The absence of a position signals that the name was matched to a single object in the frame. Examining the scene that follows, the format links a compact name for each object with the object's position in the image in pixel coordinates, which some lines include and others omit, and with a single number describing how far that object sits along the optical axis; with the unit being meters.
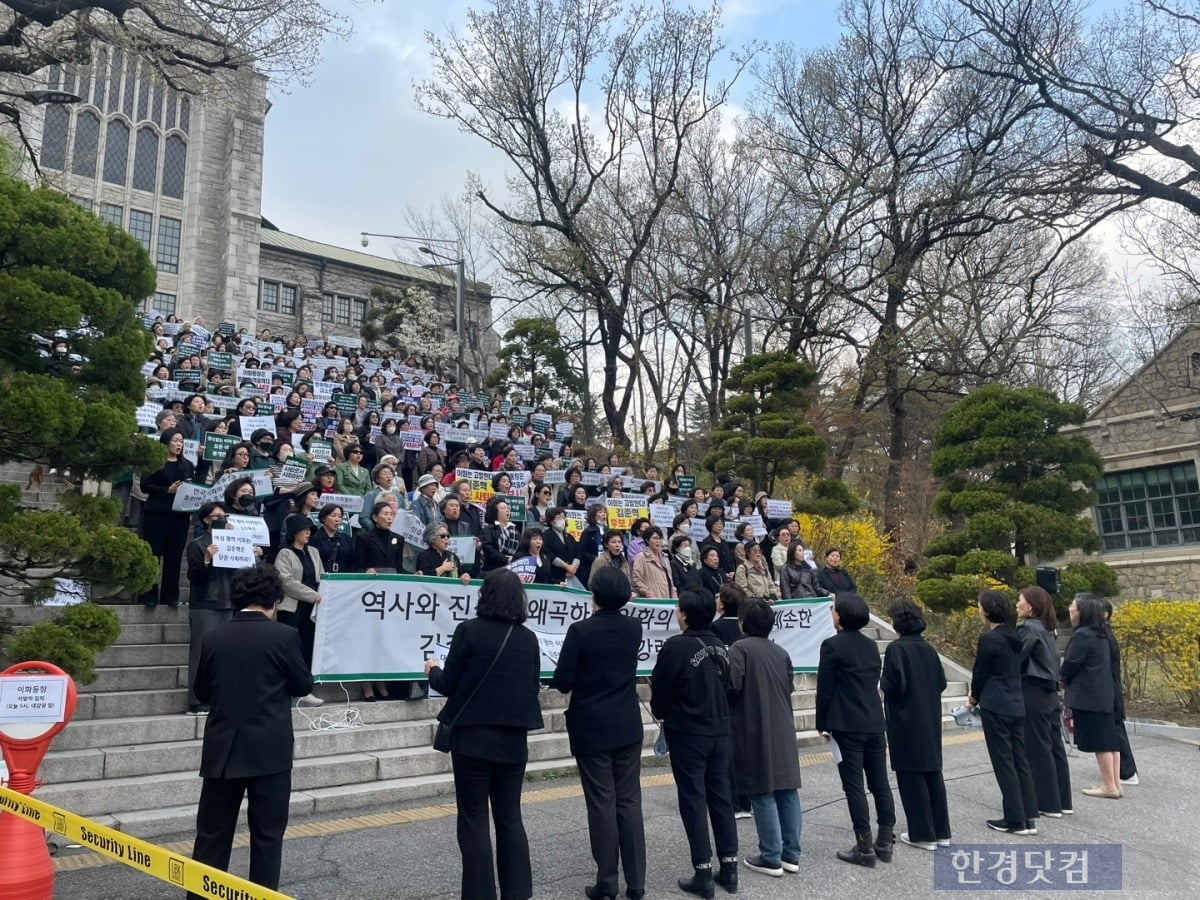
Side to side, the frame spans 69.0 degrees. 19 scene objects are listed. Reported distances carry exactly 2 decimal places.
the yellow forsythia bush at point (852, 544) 19.25
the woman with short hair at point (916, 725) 6.41
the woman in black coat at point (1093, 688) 8.12
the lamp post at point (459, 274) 29.46
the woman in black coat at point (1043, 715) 7.43
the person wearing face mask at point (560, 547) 10.28
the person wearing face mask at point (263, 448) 10.51
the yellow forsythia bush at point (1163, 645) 12.12
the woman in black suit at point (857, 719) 6.11
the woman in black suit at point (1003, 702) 6.91
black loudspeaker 10.72
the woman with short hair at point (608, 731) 5.07
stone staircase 6.16
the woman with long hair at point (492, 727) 4.68
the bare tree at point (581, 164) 27.05
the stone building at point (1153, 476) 24.59
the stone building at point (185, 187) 41.88
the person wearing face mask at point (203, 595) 7.42
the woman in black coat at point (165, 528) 8.95
